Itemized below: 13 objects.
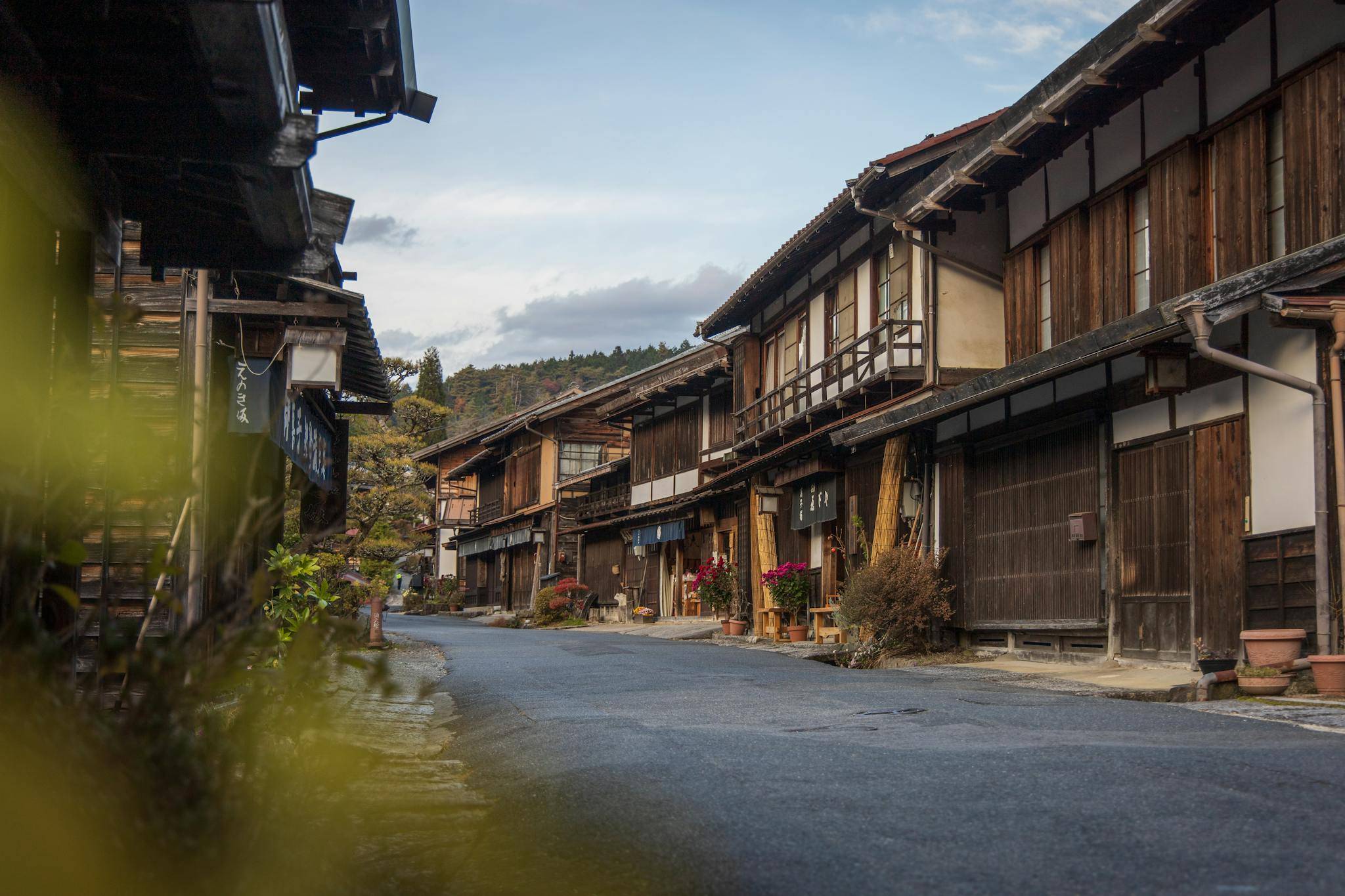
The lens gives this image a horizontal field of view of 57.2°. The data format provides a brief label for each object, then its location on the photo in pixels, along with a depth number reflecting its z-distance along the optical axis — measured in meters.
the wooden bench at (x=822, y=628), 20.20
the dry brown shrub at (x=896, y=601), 15.99
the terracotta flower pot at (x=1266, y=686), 9.80
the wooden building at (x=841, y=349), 17.92
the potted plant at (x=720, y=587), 26.36
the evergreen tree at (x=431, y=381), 59.56
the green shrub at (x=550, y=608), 33.81
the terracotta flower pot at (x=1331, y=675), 9.25
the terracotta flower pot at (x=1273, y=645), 9.87
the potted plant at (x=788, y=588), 22.41
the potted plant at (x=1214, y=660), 10.65
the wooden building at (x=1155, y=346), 10.40
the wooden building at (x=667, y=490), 29.95
